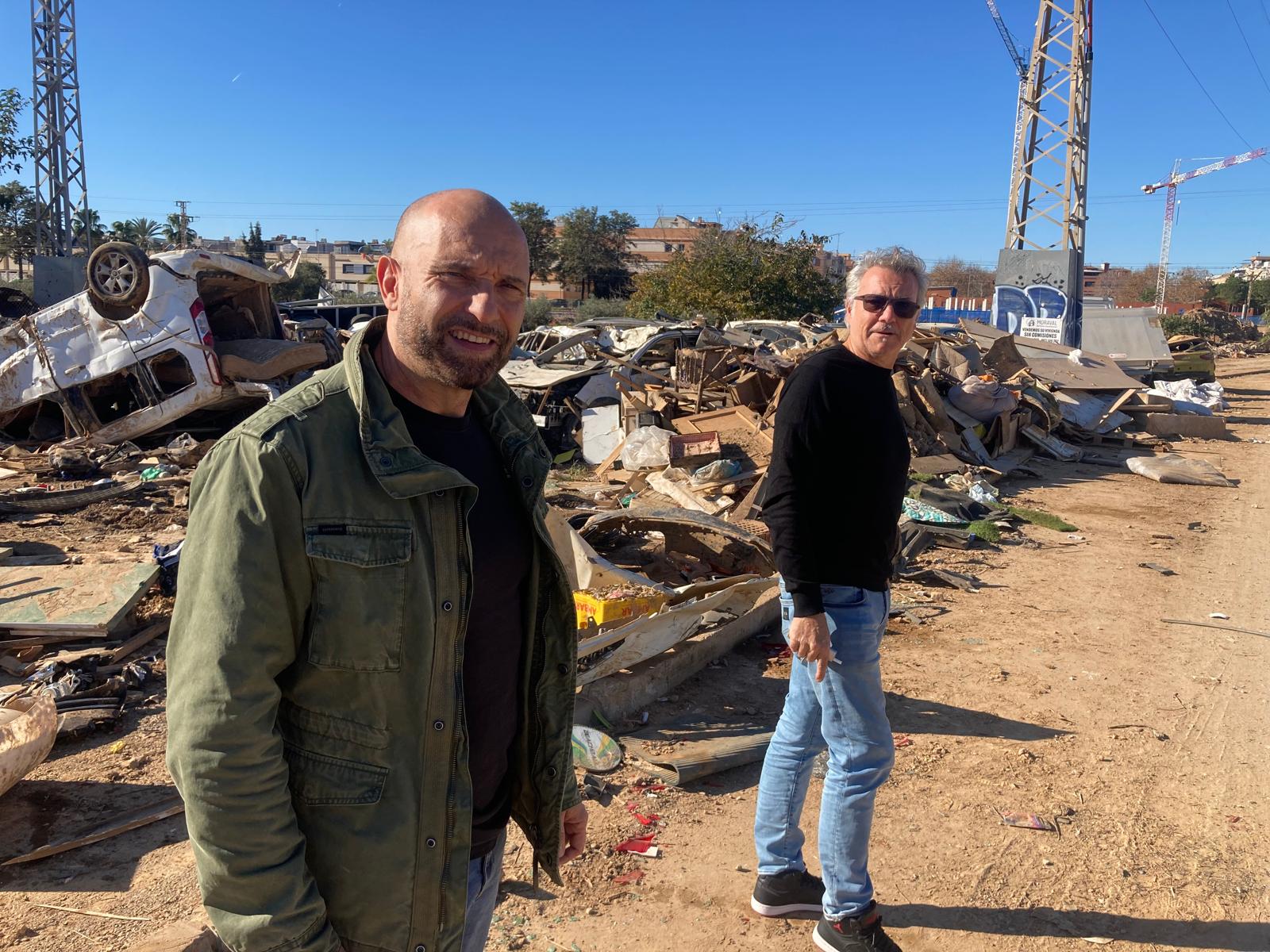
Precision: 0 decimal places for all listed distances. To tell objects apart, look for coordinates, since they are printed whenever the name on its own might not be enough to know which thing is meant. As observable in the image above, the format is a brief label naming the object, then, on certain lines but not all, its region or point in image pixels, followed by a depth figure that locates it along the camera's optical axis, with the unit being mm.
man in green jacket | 1349
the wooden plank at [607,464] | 11250
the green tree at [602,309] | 35531
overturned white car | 10797
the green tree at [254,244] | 53812
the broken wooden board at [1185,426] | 15938
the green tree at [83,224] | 21464
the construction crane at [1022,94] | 25719
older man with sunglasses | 2709
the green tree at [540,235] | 53188
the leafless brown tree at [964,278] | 88312
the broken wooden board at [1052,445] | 13586
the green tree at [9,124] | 18094
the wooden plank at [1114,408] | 15219
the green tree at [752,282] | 26828
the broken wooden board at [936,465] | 11055
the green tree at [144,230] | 54341
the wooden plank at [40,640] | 5230
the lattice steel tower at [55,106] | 19969
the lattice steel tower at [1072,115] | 24000
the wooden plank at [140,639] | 5199
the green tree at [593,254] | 52688
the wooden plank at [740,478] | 9797
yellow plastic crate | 4918
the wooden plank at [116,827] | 3434
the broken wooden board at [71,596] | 5250
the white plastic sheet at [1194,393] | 19233
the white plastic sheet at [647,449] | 10758
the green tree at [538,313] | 32312
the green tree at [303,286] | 46438
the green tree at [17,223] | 23172
